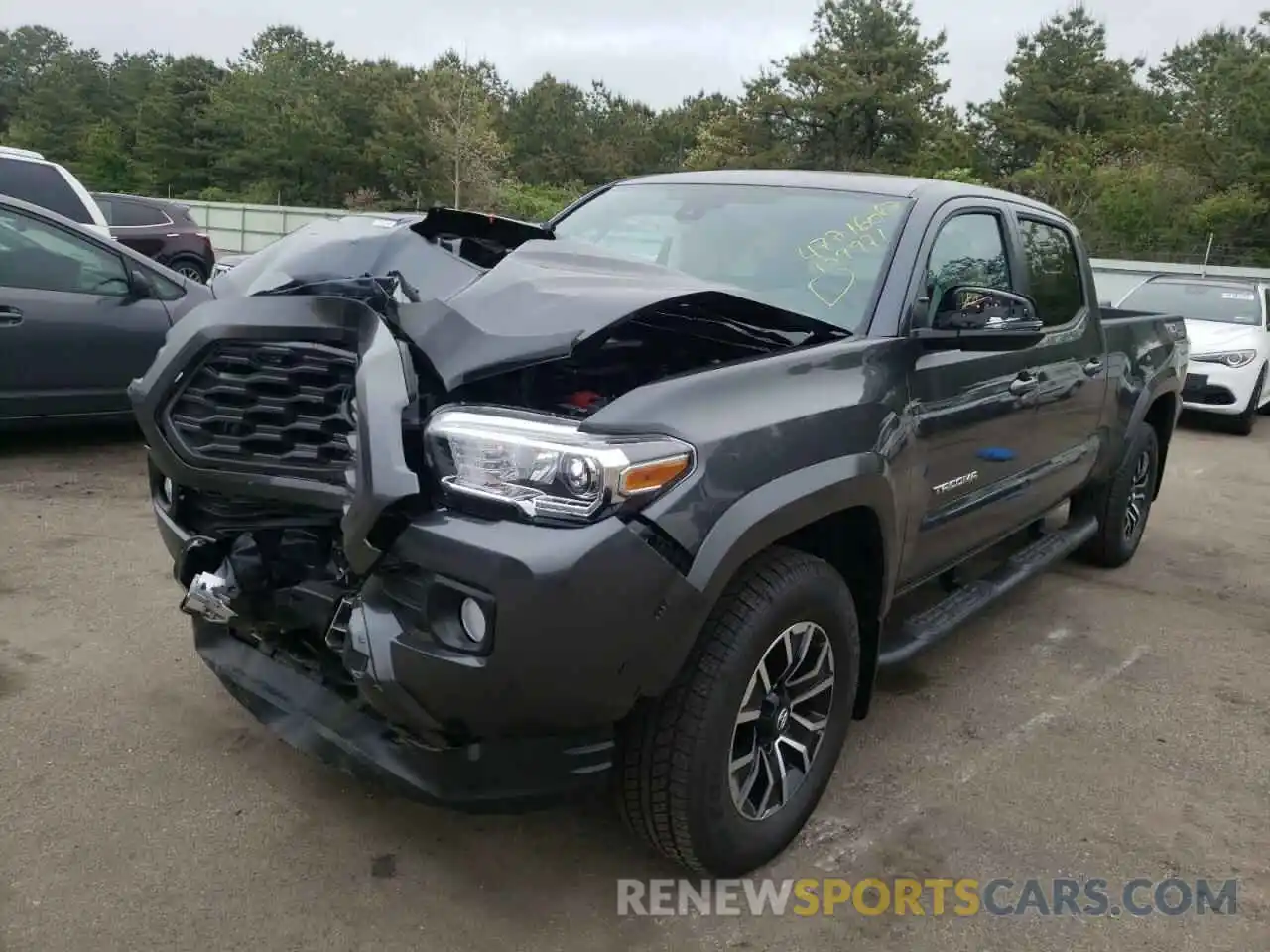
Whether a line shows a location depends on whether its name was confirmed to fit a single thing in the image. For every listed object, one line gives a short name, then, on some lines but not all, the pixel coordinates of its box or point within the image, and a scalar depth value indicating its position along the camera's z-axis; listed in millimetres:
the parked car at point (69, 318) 5863
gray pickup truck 2156
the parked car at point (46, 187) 9352
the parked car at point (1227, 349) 10180
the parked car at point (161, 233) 13969
